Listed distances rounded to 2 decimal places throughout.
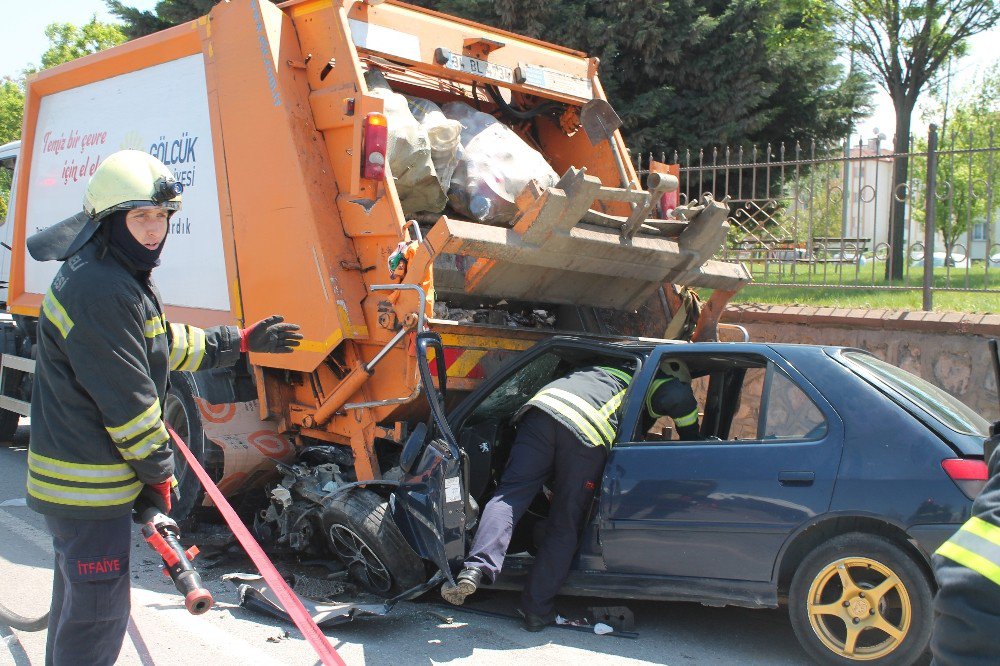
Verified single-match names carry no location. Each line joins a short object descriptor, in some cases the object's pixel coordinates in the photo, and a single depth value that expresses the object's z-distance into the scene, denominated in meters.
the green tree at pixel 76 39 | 24.30
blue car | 3.74
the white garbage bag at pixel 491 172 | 5.43
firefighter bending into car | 4.27
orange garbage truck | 4.86
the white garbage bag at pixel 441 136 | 5.28
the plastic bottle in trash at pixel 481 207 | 5.39
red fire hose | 2.87
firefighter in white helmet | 2.87
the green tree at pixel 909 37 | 11.82
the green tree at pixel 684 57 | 11.18
